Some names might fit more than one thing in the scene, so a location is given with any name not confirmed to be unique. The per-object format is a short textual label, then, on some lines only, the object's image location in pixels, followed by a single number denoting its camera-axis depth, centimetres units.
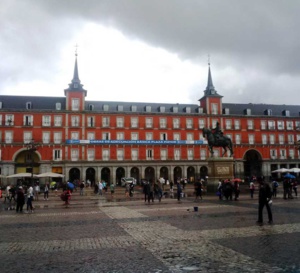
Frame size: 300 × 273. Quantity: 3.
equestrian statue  2964
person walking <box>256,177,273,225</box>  1172
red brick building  5803
